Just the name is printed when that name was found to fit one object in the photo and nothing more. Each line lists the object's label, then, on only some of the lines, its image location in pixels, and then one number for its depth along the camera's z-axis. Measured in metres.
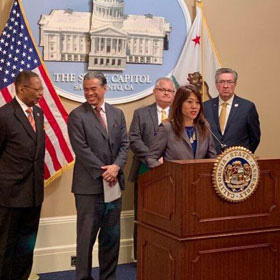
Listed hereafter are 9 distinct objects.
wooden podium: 2.75
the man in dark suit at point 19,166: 3.75
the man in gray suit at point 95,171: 3.84
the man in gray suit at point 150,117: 4.64
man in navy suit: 4.52
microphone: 3.31
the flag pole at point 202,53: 5.23
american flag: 4.29
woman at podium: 3.22
